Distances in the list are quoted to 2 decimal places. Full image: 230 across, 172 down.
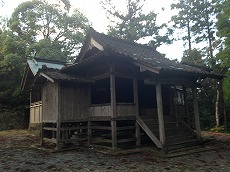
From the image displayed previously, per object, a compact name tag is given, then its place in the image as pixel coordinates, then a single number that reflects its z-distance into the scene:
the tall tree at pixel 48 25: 28.66
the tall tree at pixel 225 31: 14.10
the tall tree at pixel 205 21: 22.91
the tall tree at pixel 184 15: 24.98
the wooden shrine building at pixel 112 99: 10.91
